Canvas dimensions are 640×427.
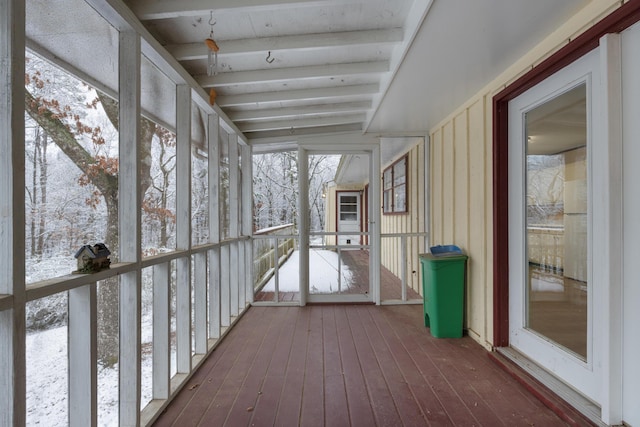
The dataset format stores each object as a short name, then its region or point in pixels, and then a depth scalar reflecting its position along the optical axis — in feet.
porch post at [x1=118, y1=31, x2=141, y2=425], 5.07
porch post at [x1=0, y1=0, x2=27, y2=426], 3.08
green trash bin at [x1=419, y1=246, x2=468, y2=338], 9.30
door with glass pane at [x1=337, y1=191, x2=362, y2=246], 12.93
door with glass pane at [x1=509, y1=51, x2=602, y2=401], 5.58
